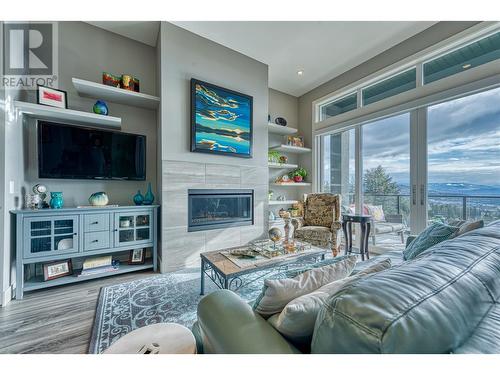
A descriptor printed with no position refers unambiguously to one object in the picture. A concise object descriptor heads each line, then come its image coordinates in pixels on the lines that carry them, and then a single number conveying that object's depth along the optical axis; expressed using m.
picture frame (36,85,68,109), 2.21
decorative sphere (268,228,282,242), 2.18
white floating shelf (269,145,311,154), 4.27
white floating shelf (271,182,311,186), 4.29
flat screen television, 2.29
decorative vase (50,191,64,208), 2.26
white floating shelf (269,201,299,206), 4.00
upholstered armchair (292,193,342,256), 3.17
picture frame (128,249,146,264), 2.73
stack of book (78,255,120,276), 2.38
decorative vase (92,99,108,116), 2.58
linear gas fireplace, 3.00
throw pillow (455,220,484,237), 1.46
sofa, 0.44
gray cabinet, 2.02
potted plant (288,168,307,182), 4.57
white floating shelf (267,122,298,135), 4.06
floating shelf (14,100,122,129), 2.12
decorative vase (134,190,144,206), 2.76
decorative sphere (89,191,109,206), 2.52
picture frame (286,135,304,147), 4.59
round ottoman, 0.82
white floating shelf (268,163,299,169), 4.08
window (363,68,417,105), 3.10
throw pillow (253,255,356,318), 0.81
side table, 2.96
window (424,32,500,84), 2.39
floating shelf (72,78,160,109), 2.42
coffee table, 1.65
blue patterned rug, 1.57
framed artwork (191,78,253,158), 2.96
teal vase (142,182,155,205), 2.81
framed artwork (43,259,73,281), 2.19
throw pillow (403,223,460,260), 1.56
